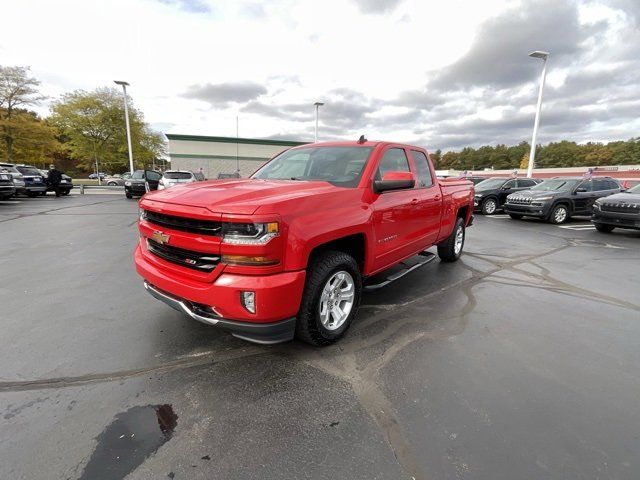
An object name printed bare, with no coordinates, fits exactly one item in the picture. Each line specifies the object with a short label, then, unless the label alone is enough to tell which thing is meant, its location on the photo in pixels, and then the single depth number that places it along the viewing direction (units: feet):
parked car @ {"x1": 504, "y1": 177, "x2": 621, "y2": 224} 40.06
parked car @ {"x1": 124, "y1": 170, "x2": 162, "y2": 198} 64.85
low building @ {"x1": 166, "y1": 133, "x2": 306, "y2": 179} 112.75
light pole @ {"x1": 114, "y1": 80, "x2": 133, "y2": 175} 82.84
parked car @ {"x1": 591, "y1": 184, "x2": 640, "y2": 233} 30.63
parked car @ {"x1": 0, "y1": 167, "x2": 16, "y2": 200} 48.85
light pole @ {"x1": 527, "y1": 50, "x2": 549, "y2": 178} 61.31
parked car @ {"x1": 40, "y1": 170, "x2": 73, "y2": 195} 63.10
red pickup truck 8.20
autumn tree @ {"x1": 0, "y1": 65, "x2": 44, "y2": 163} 95.30
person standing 62.23
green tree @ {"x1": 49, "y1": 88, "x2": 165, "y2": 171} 115.03
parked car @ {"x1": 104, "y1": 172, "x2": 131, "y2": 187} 131.17
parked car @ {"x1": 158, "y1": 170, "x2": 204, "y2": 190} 54.67
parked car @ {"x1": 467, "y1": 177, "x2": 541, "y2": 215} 49.29
